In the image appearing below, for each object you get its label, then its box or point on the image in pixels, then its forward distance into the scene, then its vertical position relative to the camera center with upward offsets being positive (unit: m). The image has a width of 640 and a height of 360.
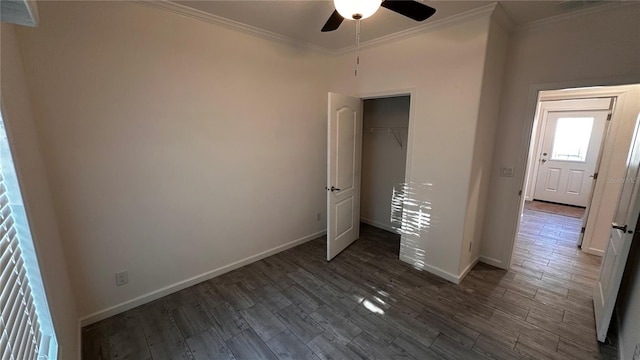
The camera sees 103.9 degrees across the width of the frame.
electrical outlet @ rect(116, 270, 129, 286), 2.08 -1.16
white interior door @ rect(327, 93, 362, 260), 2.80 -0.38
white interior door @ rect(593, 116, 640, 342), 1.74 -0.77
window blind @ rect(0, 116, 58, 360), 0.83 -0.56
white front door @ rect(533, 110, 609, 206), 5.02 -0.35
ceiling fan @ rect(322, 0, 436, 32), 1.39 +0.78
